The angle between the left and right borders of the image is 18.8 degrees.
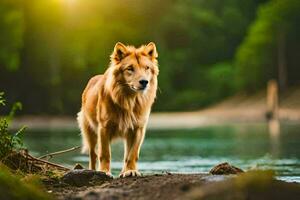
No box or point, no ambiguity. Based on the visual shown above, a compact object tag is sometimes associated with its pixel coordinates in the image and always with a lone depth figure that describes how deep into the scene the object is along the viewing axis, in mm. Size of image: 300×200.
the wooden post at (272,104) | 50906
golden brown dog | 11234
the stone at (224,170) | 10602
